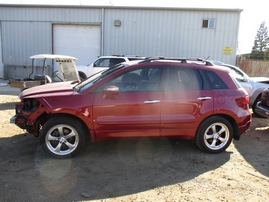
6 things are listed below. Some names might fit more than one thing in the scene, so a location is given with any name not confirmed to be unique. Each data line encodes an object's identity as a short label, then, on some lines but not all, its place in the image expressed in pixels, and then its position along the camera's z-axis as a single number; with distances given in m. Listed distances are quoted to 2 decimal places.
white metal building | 14.41
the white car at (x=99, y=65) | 11.12
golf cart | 6.99
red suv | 3.98
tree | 60.74
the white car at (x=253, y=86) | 7.41
